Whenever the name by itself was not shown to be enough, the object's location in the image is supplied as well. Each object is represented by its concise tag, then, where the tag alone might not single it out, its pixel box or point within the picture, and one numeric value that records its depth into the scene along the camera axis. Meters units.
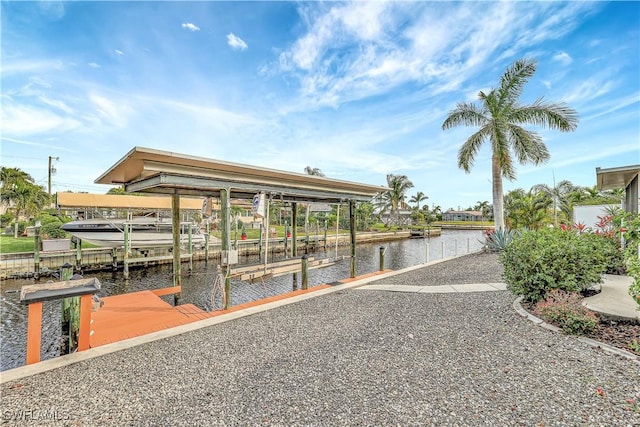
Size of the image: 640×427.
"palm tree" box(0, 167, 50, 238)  22.17
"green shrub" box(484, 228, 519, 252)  14.41
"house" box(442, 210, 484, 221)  77.84
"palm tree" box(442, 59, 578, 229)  14.76
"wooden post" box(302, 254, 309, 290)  7.91
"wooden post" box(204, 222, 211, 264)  16.56
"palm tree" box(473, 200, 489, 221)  69.81
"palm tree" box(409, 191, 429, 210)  54.19
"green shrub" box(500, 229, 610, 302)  5.45
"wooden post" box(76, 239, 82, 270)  13.00
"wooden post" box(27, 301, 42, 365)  3.71
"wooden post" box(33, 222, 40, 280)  12.21
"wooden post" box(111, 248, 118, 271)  14.23
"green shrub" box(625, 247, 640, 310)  3.79
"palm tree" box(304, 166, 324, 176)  43.44
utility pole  27.55
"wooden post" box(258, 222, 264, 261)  19.36
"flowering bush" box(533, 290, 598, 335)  4.36
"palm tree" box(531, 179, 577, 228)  28.17
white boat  14.30
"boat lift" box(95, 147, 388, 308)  5.26
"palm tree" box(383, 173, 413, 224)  43.35
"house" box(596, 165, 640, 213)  7.77
